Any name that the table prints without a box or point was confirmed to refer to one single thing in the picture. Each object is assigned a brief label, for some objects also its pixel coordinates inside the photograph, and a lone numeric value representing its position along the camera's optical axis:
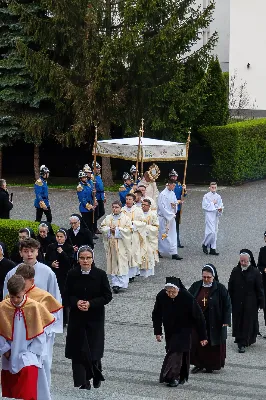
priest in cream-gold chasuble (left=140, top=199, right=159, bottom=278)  19.73
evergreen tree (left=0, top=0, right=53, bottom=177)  33.75
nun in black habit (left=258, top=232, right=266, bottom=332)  16.21
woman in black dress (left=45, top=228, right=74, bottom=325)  15.59
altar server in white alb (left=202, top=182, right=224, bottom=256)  22.22
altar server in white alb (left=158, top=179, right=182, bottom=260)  21.67
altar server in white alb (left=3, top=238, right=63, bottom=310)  11.57
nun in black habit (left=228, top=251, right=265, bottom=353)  15.05
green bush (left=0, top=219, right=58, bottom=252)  19.44
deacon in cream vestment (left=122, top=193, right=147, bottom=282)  19.17
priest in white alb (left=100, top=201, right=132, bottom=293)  18.44
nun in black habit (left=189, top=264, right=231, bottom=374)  13.50
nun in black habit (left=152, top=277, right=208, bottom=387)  12.41
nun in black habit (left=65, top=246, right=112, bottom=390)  11.86
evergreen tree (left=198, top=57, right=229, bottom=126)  34.34
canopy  24.03
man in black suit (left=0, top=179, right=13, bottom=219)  21.77
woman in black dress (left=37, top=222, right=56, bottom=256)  16.33
